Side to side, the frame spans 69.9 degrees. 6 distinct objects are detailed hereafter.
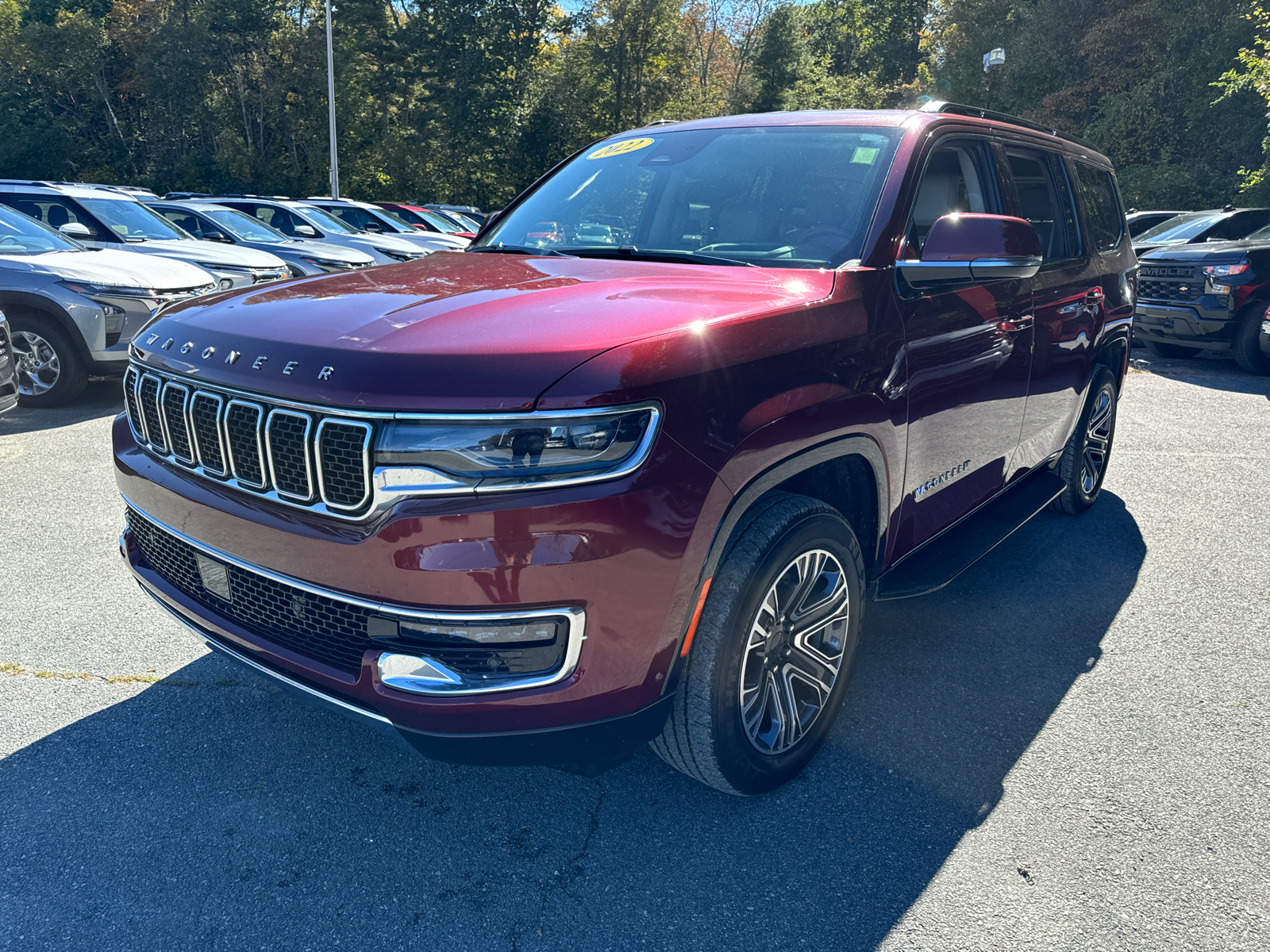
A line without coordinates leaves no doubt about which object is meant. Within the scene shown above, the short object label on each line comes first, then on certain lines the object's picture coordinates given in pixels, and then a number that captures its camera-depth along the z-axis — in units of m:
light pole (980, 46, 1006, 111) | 17.53
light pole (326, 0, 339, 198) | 28.27
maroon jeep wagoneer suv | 1.96
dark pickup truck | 10.61
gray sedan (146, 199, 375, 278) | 11.53
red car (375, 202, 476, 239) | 18.88
